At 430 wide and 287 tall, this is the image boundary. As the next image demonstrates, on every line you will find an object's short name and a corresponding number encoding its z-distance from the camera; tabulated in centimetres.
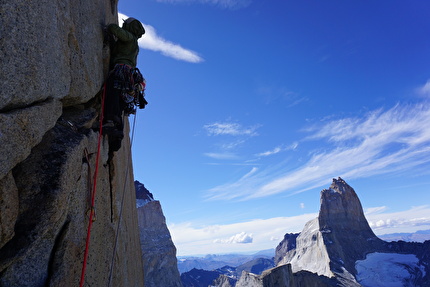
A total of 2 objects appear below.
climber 555
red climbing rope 339
